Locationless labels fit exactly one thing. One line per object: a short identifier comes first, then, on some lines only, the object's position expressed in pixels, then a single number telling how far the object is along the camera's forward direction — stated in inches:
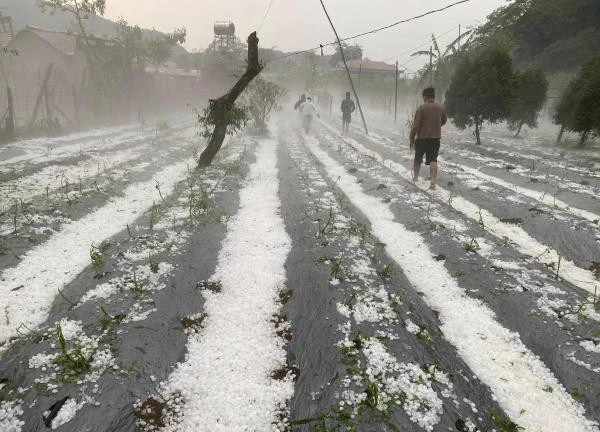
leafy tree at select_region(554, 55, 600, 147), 470.0
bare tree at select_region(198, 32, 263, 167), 371.6
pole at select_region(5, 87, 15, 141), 515.8
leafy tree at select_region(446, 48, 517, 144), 560.1
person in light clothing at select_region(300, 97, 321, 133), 730.8
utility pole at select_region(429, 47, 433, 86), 1126.0
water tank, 2140.7
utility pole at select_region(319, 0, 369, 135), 643.8
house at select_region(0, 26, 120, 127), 951.6
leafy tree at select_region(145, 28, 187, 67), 1089.4
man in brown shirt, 319.0
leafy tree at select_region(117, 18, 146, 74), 971.3
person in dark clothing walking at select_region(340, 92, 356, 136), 708.1
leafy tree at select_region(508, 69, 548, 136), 681.0
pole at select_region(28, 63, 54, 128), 621.9
